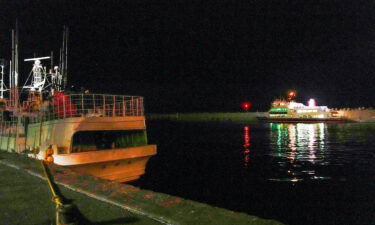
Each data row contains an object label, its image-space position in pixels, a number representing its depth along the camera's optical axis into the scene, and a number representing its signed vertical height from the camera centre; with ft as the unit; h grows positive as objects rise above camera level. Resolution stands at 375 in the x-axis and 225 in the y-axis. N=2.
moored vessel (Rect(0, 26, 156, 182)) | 52.70 -3.74
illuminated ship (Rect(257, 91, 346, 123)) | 367.70 -0.15
